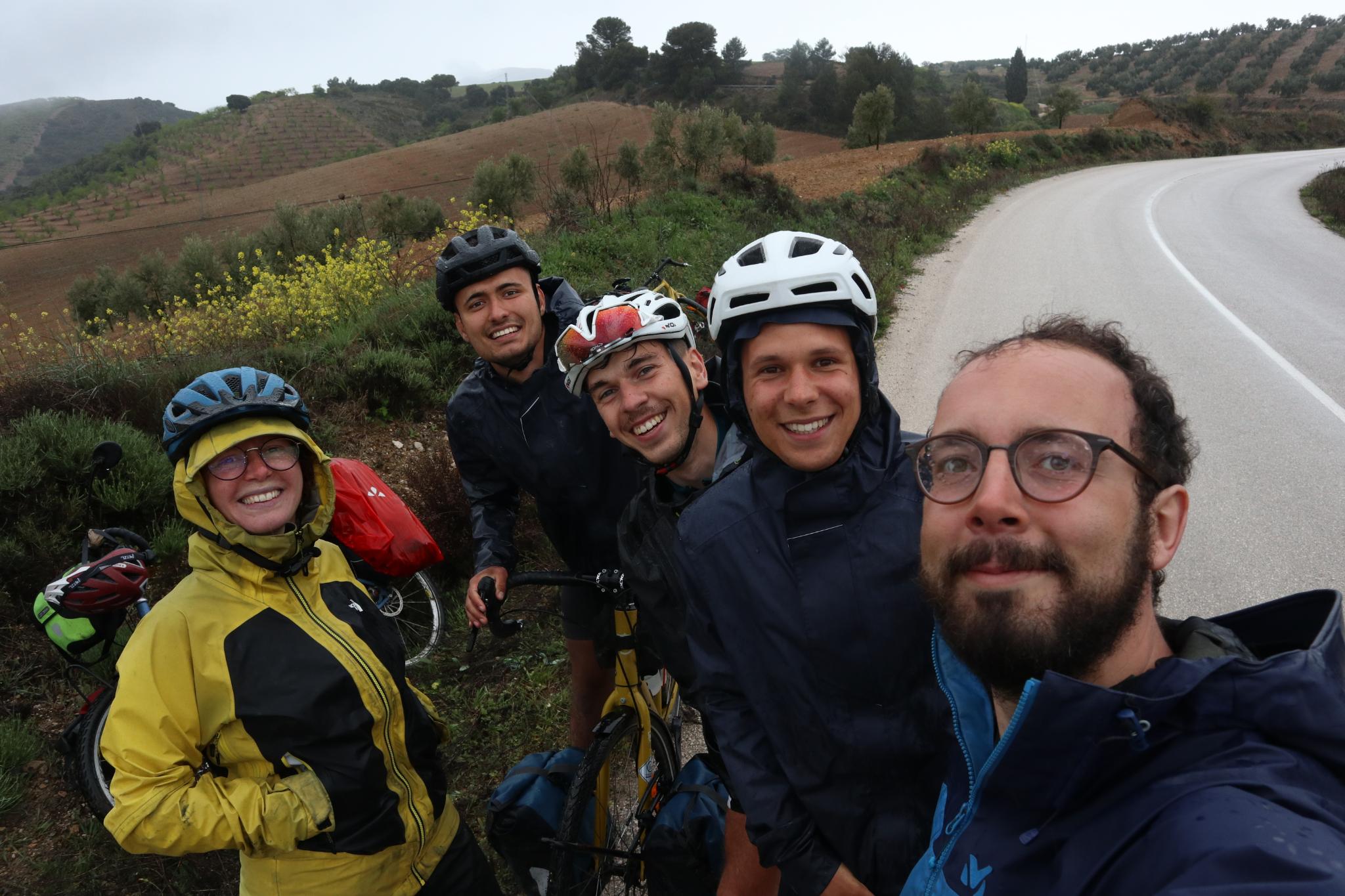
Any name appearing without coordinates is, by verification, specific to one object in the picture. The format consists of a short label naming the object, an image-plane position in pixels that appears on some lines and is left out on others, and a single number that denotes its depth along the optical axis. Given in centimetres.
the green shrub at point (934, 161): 2589
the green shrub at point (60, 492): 455
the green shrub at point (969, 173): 2523
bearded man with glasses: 94
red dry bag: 373
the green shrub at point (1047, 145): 3278
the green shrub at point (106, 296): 2434
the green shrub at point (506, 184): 2455
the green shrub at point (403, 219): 2491
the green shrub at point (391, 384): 725
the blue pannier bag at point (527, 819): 270
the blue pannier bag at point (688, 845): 267
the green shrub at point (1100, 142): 3519
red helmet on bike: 317
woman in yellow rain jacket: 196
